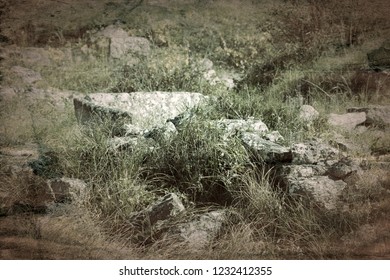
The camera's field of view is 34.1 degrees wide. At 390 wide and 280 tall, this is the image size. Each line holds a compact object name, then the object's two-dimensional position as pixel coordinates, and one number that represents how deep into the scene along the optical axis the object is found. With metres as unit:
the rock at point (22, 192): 4.17
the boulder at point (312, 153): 4.16
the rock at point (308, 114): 4.85
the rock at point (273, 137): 4.55
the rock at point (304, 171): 4.05
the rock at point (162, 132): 4.58
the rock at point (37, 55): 4.93
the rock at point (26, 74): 5.05
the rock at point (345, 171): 3.97
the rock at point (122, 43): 5.53
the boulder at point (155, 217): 3.97
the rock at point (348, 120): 4.73
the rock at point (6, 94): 4.89
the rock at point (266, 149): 4.25
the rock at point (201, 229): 3.86
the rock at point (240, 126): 4.58
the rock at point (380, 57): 4.61
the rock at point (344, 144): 4.38
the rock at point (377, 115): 4.58
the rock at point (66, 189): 4.23
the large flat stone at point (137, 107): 5.07
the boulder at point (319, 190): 3.89
